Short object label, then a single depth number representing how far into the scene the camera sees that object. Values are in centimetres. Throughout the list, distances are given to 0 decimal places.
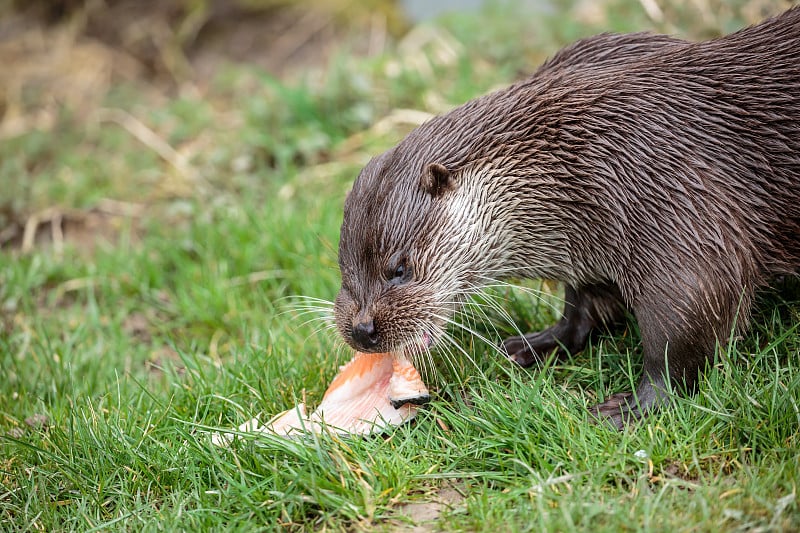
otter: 517
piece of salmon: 532
